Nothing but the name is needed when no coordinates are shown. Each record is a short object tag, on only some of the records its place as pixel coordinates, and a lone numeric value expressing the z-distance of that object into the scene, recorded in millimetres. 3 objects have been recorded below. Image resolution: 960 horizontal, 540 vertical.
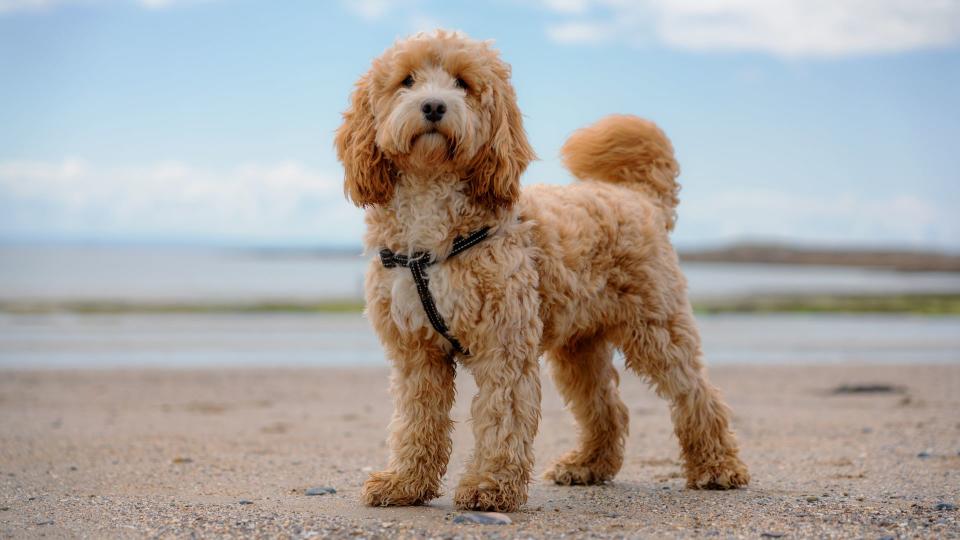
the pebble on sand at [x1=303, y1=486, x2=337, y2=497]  6039
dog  4883
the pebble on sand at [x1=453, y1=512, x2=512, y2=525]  4836
